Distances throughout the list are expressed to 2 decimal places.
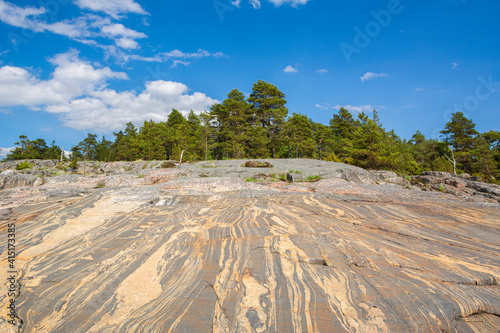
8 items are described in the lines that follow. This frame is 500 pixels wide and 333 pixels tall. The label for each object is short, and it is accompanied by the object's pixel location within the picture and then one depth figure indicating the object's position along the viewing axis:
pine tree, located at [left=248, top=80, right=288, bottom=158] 37.81
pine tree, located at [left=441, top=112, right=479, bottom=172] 38.34
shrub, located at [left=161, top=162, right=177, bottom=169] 22.66
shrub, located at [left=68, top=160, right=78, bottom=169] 34.16
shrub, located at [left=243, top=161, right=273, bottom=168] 18.83
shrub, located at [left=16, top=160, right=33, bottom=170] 27.21
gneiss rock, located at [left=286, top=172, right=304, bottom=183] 15.32
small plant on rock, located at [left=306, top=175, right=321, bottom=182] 15.05
